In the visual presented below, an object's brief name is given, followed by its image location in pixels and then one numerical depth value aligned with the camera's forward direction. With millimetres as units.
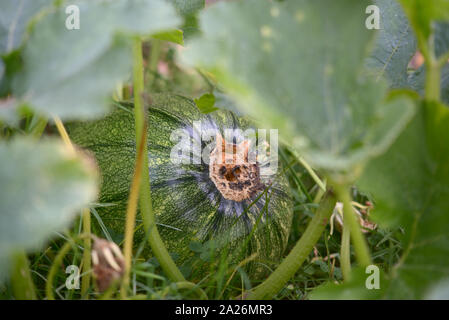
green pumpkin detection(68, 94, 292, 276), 1148
